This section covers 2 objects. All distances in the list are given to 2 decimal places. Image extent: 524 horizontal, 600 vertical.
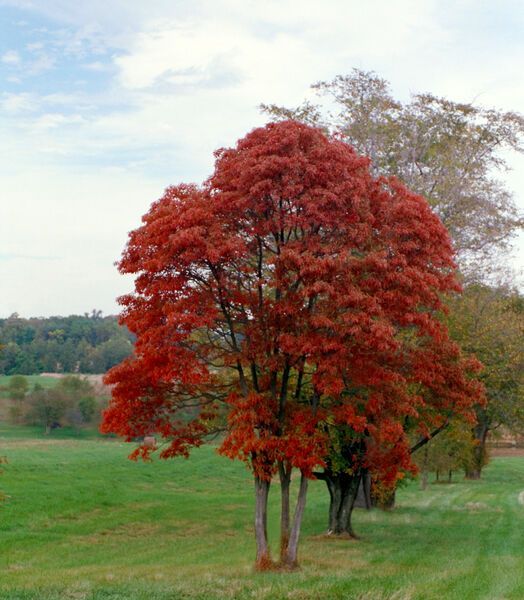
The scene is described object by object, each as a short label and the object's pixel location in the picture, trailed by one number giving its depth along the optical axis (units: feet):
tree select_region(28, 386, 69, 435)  379.96
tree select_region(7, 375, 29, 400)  400.88
